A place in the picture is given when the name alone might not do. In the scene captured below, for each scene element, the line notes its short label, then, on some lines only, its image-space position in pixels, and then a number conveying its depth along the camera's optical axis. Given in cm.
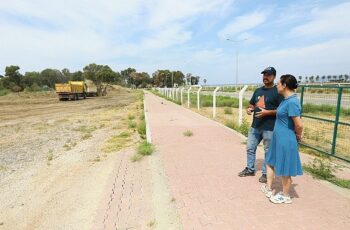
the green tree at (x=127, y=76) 13268
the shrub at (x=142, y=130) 1013
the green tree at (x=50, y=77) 9754
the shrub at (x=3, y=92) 5382
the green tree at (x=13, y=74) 7344
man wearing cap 435
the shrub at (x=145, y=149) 701
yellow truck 3769
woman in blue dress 365
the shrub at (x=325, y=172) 472
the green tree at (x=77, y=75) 9725
